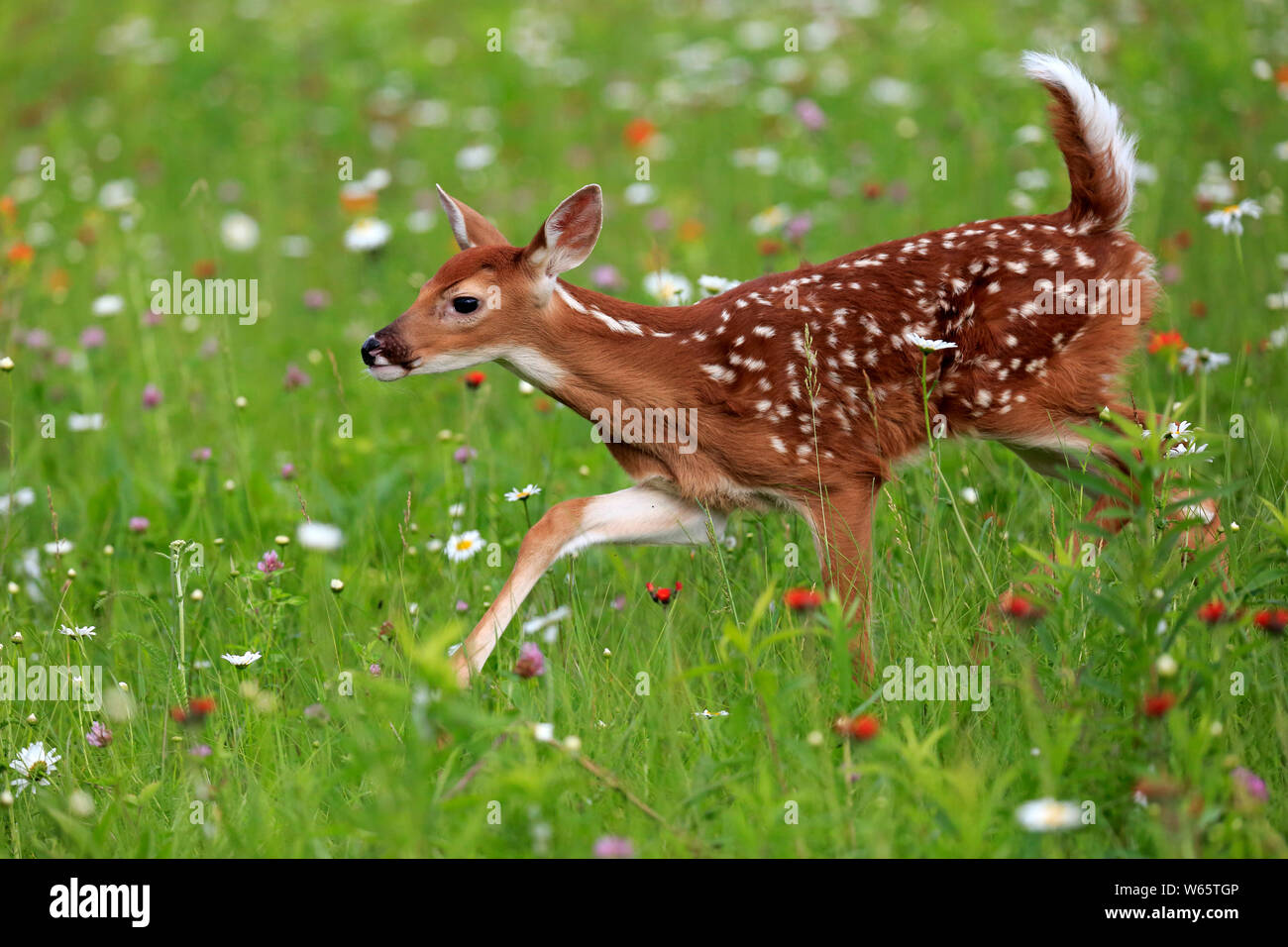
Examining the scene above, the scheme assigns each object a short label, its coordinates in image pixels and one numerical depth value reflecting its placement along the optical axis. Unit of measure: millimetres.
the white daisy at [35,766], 3441
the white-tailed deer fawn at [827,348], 4125
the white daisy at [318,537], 3352
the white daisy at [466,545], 4328
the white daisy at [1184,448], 4120
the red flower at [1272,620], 3027
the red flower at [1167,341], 3131
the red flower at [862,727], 2762
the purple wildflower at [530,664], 3170
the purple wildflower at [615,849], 2641
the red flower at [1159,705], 2654
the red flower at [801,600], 3006
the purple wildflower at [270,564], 4039
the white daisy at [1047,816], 2471
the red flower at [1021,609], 3002
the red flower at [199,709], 2859
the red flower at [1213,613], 2887
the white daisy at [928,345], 3869
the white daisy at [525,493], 4144
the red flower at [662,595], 3740
